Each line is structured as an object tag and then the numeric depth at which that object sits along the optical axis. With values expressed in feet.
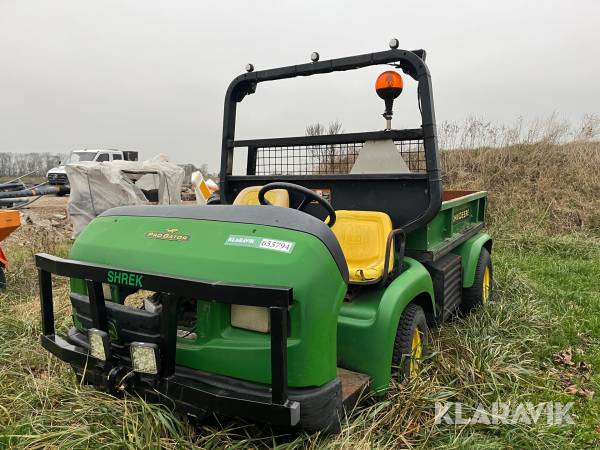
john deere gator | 5.59
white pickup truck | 54.49
